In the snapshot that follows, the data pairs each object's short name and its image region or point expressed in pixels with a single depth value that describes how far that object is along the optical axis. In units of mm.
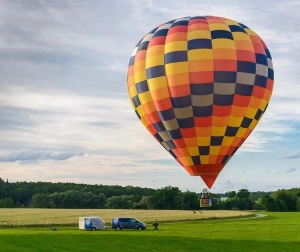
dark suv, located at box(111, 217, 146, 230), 50000
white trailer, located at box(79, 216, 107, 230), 48969
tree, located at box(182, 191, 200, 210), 125575
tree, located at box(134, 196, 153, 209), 130925
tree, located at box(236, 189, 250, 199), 159875
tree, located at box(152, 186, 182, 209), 127938
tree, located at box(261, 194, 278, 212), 132875
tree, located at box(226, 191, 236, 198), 160375
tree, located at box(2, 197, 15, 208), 144512
